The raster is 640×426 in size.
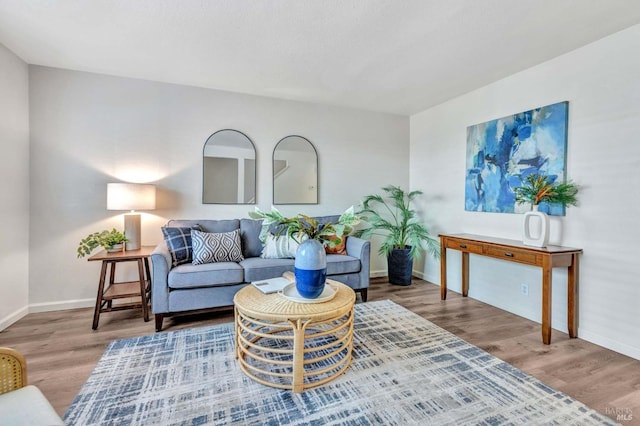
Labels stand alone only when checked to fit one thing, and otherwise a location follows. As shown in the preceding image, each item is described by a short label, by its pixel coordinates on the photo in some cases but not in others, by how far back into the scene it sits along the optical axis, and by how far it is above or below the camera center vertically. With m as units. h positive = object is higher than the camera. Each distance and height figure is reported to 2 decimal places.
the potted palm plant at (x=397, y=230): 3.98 -0.24
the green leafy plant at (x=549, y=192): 2.56 +0.18
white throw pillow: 3.21 -0.39
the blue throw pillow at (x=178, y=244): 2.90 -0.31
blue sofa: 2.59 -0.56
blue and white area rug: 1.54 -1.01
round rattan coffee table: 1.73 -0.77
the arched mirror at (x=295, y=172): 3.90 +0.52
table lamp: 2.87 +0.09
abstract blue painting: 2.71 +0.58
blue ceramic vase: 1.90 -0.35
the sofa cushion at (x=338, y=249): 3.48 -0.42
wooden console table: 2.39 -0.38
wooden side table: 2.65 -0.74
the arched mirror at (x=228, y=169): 3.59 +0.51
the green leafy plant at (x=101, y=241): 2.87 -0.28
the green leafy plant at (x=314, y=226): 2.00 -0.09
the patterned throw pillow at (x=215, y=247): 2.93 -0.35
